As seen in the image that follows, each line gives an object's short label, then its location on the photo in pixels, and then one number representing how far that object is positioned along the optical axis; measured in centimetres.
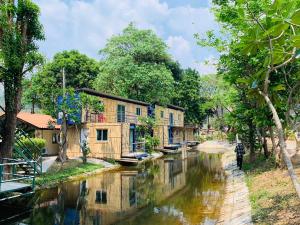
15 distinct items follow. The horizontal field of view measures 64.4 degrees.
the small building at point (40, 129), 2359
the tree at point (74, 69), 3826
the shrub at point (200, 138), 4984
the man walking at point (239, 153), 1672
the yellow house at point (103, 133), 2298
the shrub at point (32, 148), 1866
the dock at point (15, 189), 928
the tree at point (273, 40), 317
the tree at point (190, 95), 4797
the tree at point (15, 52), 1220
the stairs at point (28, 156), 1402
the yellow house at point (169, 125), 3427
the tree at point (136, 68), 3469
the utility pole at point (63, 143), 1782
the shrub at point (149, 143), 2628
